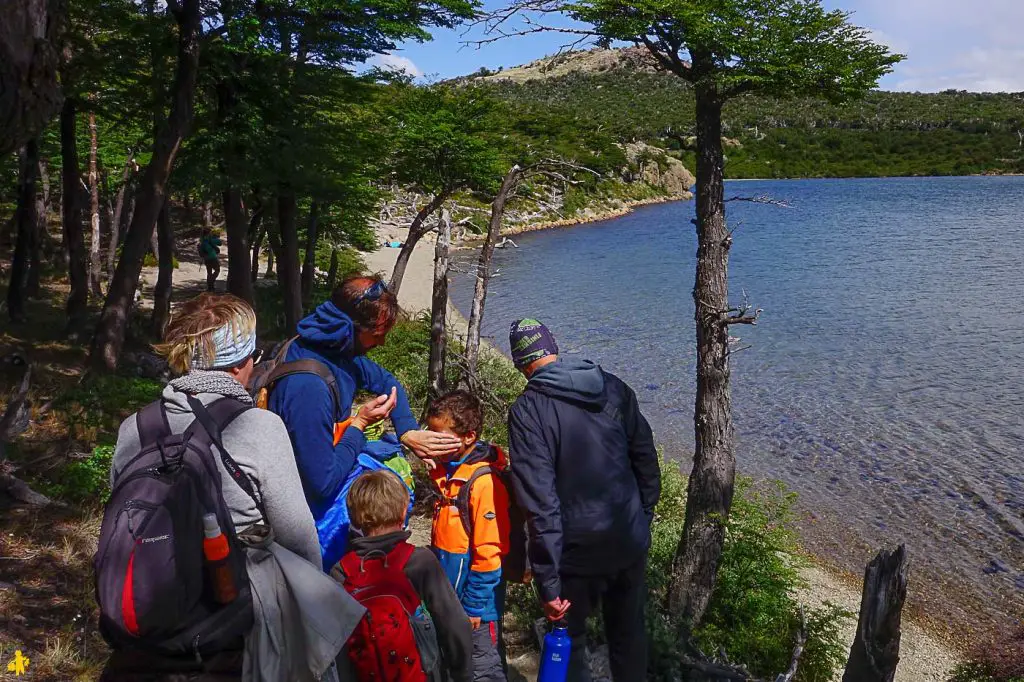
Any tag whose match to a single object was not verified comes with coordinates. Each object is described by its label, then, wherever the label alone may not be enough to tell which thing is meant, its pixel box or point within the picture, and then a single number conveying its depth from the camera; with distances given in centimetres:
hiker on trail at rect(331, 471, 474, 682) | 282
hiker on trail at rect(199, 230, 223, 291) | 1869
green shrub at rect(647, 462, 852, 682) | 684
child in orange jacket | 325
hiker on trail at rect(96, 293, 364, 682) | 194
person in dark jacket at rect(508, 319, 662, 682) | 318
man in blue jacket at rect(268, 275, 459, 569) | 288
